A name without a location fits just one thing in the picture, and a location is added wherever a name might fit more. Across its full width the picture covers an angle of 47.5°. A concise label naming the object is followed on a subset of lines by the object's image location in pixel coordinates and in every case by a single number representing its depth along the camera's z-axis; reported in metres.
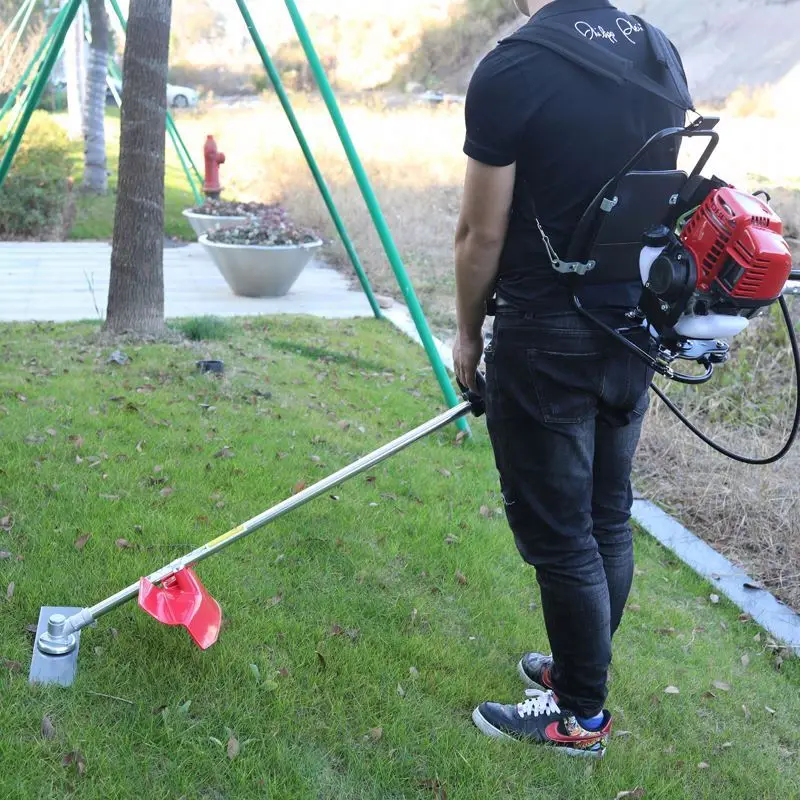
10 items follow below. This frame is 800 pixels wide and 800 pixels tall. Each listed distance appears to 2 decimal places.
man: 2.05
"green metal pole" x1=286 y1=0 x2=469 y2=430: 4.96
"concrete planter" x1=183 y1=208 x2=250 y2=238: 10.06
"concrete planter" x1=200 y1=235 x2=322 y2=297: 8.47
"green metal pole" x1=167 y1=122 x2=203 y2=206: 12.60
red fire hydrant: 11.07
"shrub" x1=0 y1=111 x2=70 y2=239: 11.52
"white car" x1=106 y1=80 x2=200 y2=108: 35.22
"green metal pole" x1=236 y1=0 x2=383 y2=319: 5.97
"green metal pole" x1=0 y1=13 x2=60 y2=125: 10.31
